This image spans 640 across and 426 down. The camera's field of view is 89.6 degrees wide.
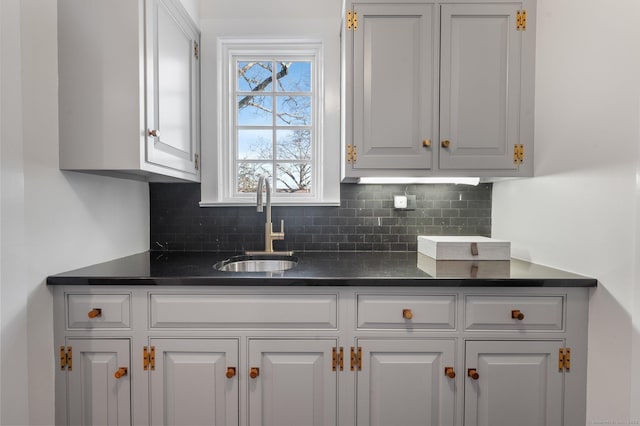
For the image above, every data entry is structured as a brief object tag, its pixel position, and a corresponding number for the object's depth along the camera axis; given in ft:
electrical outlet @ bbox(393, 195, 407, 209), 6.64
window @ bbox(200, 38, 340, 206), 6.77
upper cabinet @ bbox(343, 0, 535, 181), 5.33
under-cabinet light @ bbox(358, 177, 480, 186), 6.18
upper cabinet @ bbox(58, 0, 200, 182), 4.32
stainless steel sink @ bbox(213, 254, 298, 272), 6.32
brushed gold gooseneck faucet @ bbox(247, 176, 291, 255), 6.26
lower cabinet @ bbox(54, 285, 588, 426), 4.36
